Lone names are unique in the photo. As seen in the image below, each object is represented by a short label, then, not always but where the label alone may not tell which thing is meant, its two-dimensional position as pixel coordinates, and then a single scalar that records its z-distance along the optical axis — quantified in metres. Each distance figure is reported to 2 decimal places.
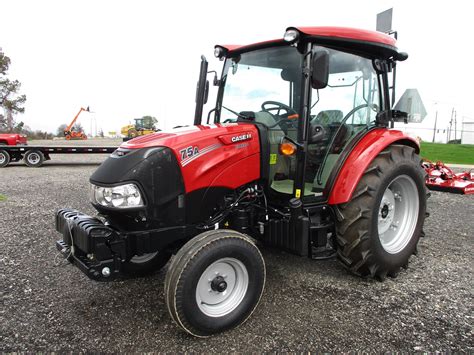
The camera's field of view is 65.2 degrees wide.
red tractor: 2.75
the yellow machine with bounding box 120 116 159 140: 33.56
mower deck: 8.29
